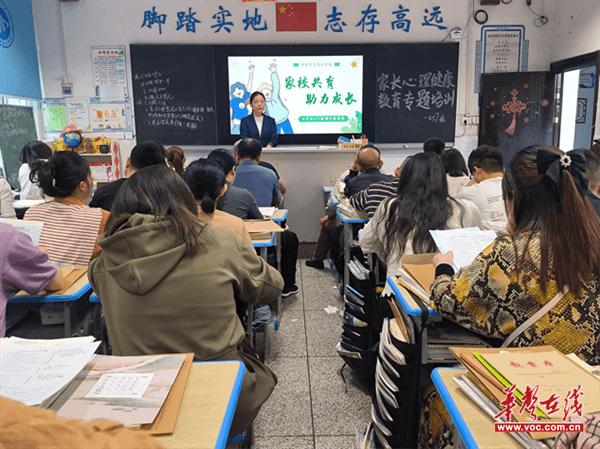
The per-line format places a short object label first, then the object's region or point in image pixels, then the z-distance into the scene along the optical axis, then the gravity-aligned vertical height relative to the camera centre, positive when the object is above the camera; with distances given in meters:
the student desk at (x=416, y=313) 1.56 -0.62
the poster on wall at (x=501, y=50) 5.70 +0.79
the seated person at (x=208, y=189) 2.16 -0.29
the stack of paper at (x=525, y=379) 0.94 -0.54
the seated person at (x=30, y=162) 4.34 -0.31
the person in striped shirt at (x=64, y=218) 2.21 -0.41
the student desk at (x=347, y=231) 3.23 -0.77
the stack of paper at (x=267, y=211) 3.26 -0.60
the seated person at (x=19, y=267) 1.67 -0.49
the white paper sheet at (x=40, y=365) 0.96 -0.50
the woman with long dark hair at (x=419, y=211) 2.24 -0.42
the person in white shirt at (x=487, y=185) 2.85 -0.40
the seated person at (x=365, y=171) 3.61 -0.40
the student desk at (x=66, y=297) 1.86 -0.64
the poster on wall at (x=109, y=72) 5.73 +0.63
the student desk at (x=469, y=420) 0.93 -0.61
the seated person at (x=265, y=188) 3.76 -0.50
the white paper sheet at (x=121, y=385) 1.01 -0.55
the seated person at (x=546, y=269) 1.22 -0.38
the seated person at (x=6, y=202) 3.82 -0.57
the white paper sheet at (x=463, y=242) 1.71 -0.44
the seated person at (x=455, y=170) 3.49 -0.37
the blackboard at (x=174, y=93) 5.67 +0.36
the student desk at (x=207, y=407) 0.93 -0.59
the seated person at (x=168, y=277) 1.35 -0.43
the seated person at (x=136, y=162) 2.85 -0.22
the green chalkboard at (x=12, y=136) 4.91 -0.09
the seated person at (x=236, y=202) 2.89 -0.46
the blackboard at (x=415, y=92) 5.67 +0.33
